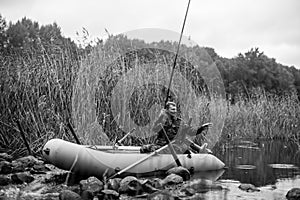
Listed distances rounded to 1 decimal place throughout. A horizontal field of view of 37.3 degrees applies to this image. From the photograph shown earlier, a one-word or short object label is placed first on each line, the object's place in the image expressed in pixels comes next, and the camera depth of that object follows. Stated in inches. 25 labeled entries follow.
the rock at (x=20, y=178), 256.5
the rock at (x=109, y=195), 224.4
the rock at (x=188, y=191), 237.6
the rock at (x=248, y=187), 254.4
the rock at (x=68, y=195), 215.6
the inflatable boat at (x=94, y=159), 260.2
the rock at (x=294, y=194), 231.3
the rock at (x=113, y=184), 238.0
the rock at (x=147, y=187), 238.8
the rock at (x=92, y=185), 231.0
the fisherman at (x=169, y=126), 296.0
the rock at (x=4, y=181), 253.3
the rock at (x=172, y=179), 258.1
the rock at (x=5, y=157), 306.9
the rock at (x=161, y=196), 224.5
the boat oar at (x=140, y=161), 260.0
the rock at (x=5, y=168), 279.7
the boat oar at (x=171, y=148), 278.8
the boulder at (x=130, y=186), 233.8
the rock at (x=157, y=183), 247.3
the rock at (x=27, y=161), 290.2
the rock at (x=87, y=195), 224.1
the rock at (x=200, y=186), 245.1
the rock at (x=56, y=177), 264.5
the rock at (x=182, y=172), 276.4
